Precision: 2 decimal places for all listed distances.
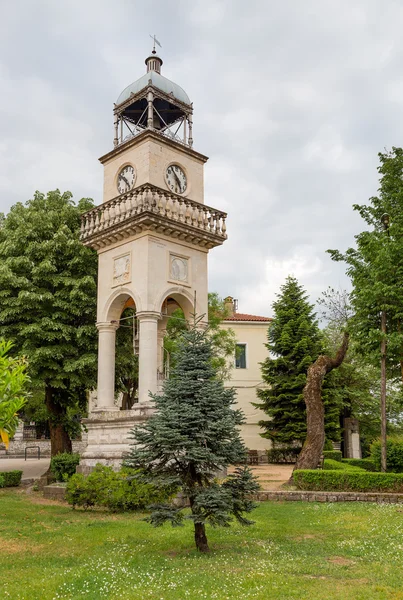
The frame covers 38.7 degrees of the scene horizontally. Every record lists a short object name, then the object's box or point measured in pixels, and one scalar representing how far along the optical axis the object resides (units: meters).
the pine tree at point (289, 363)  31.69
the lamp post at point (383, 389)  18.64
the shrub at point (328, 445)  31.14
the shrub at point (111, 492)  14.34
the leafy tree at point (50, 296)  20.47
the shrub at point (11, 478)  22.25
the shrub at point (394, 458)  20.38
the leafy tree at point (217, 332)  28.48
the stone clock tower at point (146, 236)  17.84
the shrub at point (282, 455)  32.00
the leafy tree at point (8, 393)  7.40
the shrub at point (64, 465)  19.83
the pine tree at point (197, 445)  9.42
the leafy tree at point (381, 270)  19.08
